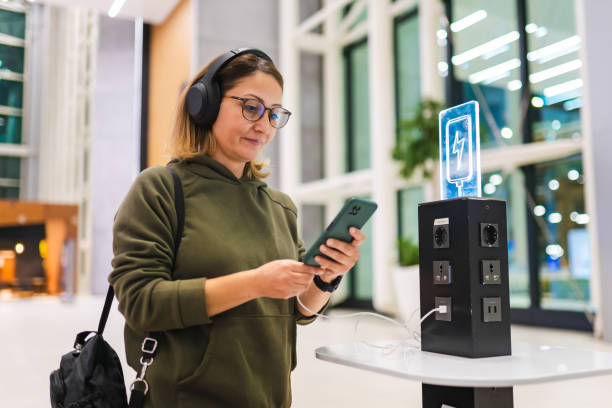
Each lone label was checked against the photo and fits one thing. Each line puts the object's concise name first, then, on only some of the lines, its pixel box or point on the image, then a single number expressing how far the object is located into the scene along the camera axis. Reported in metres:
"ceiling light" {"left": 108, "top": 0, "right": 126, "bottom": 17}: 3.91
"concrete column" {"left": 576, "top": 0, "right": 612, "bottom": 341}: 4.50
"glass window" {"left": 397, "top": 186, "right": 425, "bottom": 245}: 7.05
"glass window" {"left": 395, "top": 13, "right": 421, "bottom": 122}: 7.23
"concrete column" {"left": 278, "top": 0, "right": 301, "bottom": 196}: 8.34
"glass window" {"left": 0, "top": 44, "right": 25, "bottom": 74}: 9.40
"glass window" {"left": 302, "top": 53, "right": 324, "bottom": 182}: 8.80
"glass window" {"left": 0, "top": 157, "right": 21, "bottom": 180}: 10.72
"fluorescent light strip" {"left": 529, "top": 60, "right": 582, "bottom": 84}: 5.31
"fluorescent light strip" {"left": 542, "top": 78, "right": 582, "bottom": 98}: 5.28
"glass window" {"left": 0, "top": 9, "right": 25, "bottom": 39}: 9.45
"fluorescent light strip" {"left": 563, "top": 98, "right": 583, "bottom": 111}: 5.24
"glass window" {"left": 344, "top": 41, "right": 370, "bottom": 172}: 8.27
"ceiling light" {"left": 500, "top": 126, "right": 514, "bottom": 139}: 5.85
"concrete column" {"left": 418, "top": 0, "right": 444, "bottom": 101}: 6.27
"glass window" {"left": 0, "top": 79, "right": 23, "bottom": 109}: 9.63
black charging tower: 1.26
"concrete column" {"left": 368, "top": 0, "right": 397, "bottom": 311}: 6.44
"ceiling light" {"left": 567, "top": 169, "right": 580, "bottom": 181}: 5.26
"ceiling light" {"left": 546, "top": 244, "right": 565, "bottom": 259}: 5.33
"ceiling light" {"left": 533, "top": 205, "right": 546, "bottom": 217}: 5.50
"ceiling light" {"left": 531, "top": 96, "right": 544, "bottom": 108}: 5.60
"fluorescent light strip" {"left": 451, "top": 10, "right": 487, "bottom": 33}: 6.29
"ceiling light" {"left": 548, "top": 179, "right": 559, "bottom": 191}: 5.42
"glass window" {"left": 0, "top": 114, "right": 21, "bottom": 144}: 10.08
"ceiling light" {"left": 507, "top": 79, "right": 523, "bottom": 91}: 5.80
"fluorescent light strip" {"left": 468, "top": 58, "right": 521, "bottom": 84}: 5.87
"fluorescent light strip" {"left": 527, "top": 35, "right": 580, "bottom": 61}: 5.34
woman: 1.02
